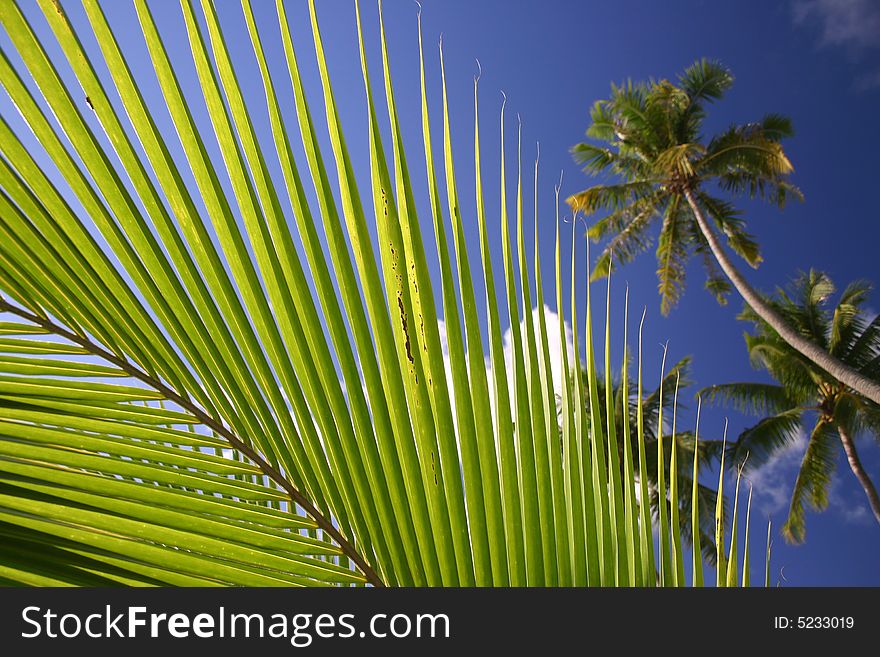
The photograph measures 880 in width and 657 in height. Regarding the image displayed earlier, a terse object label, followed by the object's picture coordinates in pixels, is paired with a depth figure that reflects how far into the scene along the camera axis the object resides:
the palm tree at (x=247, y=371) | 0.82
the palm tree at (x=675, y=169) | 16.20
